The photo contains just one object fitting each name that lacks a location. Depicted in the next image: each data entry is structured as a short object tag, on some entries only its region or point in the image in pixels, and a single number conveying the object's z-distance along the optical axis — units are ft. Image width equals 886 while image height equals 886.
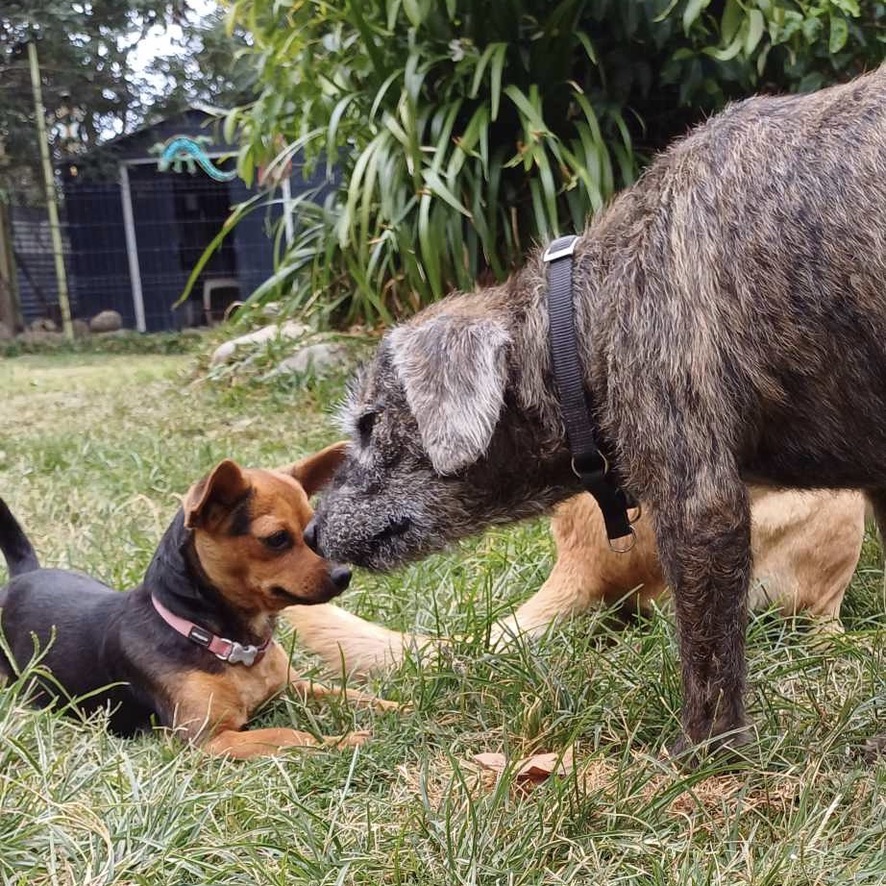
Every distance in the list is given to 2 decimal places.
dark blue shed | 48.32
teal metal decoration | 47.21
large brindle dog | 6.61
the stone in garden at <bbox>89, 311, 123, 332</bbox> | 48.96
